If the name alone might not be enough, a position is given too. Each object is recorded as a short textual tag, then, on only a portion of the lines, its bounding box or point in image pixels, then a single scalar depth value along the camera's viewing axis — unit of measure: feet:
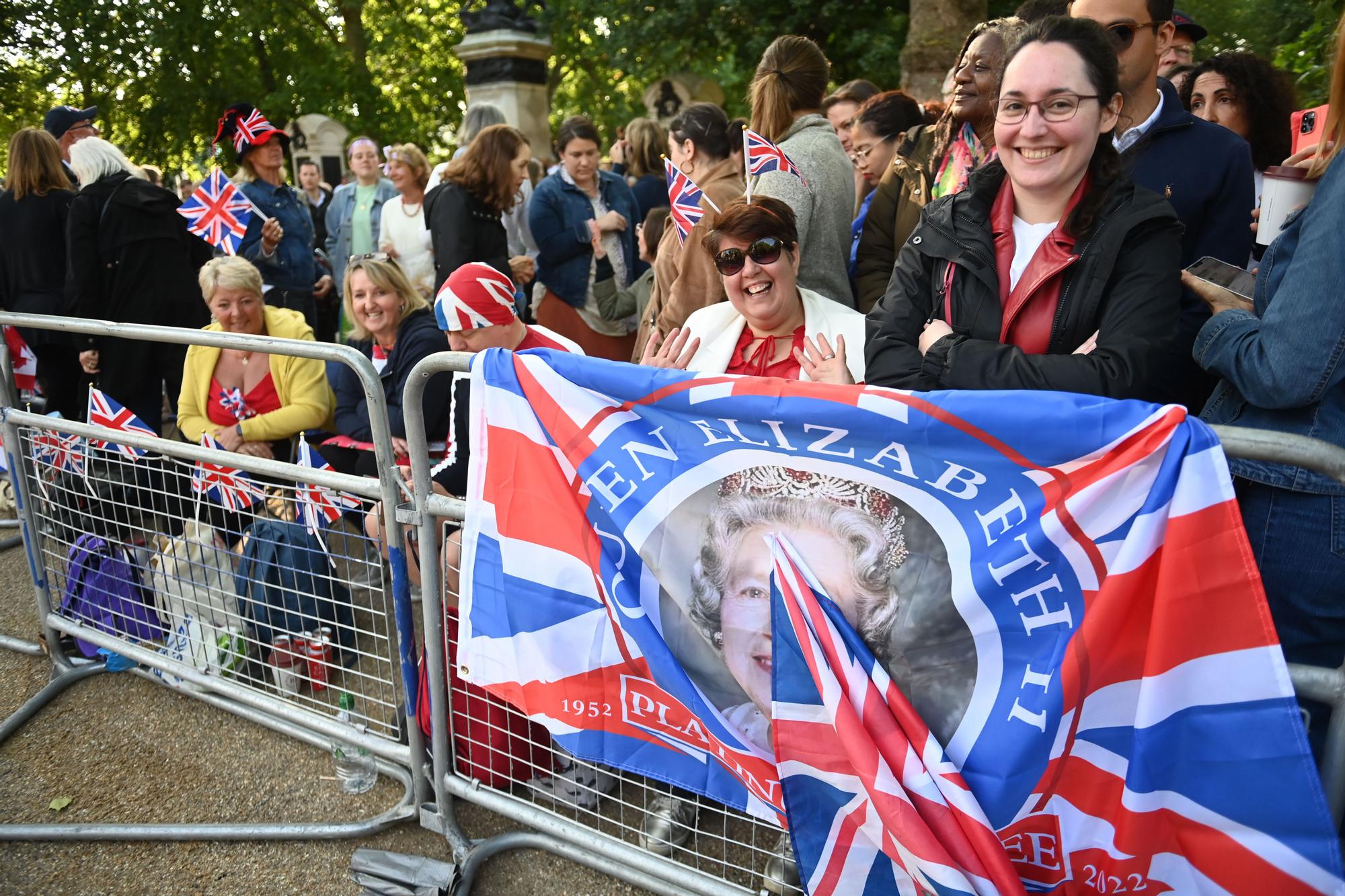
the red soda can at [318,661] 10.78
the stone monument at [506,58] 38.19
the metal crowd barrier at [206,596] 9.95
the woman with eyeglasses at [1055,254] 7.11
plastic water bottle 10.93
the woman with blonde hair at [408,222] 22.88
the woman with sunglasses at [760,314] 10.55
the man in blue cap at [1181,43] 14.42
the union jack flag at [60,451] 12.21
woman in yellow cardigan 14.96
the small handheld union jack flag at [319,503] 10.28
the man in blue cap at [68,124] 22.07
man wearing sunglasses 8.62
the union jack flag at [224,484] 10.89
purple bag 12.94
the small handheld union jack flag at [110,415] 11.95
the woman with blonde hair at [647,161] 24.84
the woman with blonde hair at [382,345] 14.42
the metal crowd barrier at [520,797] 8.55
